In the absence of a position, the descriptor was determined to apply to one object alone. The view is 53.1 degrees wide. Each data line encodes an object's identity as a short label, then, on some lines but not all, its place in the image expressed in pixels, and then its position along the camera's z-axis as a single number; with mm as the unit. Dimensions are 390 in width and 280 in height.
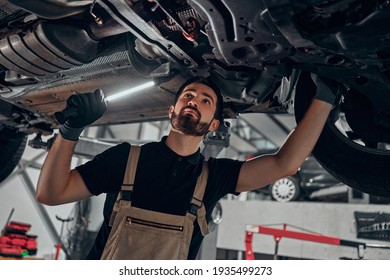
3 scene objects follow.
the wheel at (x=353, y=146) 1555
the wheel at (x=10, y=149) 2926
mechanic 1319
